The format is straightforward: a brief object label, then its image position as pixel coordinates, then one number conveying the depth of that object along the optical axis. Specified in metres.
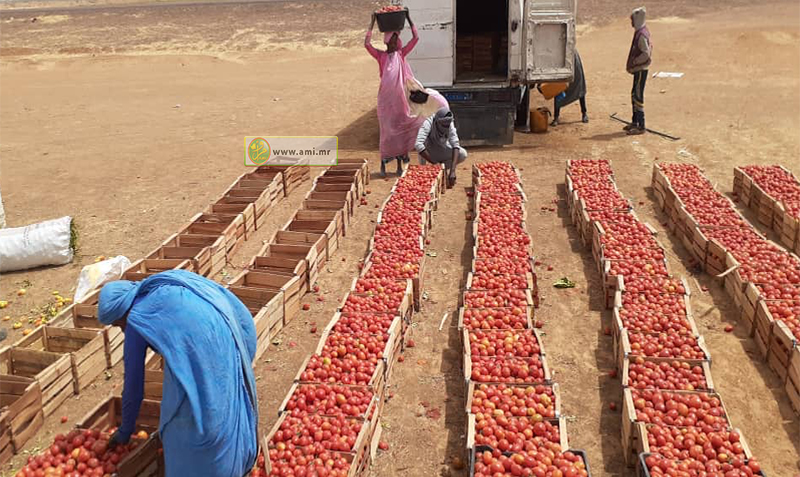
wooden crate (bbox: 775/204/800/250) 10.48
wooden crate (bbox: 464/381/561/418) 6.30
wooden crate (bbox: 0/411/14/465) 6.41
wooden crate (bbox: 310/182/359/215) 12.53
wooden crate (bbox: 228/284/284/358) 8.18
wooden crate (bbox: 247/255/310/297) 9.60
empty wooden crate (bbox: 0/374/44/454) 6.51
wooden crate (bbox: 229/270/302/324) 8.97
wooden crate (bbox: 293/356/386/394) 6.79
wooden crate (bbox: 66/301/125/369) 7.84
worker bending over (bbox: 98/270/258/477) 4.71
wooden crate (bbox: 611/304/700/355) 7.46
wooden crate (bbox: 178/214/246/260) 10.89
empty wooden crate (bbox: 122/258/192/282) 9.26
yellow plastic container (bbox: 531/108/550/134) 18.22
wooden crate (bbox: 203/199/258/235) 11.76
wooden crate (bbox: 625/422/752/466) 5.68
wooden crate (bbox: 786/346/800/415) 6.93
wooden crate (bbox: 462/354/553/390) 6.70
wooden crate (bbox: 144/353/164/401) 6.93
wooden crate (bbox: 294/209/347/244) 11.20
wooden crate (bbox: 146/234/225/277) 9.81
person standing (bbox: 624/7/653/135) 16.52
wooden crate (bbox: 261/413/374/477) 5.68
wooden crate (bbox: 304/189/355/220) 11.98
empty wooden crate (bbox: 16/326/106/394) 7.49
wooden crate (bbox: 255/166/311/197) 13.92
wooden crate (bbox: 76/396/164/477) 5.42
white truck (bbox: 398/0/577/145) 15.74
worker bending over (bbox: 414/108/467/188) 13.23
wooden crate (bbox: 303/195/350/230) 11.94
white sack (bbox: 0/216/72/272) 10.31
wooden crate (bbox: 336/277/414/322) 8.15
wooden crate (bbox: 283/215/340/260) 10.97
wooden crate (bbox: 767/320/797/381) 7.22
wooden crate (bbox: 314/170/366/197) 13.26
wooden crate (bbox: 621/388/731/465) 6.05
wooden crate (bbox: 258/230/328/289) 9.93
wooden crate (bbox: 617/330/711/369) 7.04
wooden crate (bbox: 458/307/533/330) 7.74
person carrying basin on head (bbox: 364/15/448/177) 13.80
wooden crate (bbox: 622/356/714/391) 6.54
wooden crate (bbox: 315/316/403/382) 7.29
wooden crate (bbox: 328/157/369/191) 14.00
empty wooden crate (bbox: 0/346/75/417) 7.06
